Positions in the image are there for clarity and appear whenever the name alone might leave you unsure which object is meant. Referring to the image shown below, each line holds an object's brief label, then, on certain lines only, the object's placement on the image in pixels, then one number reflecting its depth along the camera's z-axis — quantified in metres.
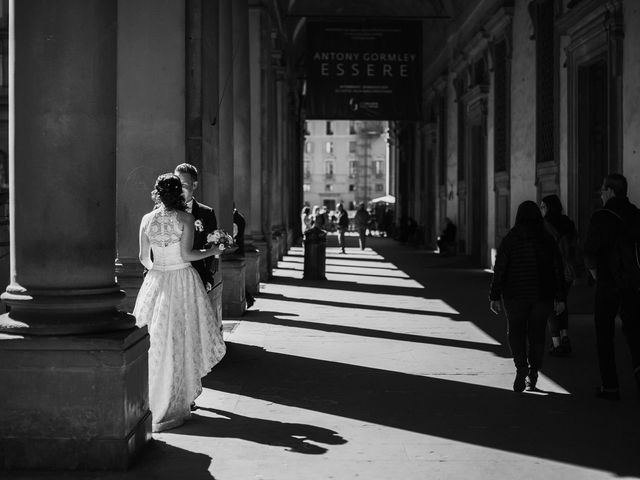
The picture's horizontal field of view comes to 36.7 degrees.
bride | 6.37
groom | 7.30
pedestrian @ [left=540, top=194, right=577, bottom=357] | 9.37
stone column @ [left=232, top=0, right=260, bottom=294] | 14.29
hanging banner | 23.08
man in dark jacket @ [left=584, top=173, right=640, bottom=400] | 7.29
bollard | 19.70
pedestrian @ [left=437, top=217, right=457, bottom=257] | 27.19
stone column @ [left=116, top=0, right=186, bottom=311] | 9.41
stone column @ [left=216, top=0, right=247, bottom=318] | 12.27
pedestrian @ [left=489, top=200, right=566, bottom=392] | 7.60
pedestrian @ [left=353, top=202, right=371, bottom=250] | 33.16
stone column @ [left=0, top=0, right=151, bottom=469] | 5.23
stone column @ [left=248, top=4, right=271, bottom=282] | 19.11
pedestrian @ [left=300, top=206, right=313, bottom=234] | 34.34
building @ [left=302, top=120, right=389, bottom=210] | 106.00
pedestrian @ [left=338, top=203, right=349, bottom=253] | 33.17
